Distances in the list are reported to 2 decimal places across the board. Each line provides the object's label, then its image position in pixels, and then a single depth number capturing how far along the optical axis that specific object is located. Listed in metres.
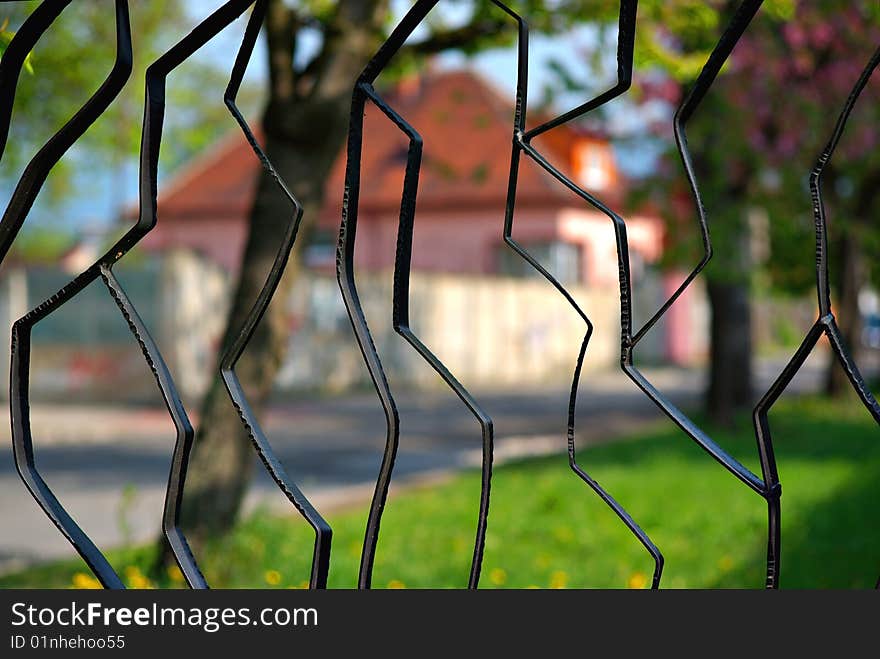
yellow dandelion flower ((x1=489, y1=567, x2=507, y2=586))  4.46
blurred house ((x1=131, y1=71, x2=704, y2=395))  23.25
